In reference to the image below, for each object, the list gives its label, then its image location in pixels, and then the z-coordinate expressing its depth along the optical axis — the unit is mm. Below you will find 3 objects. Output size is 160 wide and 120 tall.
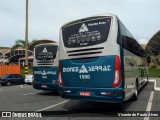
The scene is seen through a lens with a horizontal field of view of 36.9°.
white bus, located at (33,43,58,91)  14680
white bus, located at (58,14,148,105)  8258
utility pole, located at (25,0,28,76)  28880
